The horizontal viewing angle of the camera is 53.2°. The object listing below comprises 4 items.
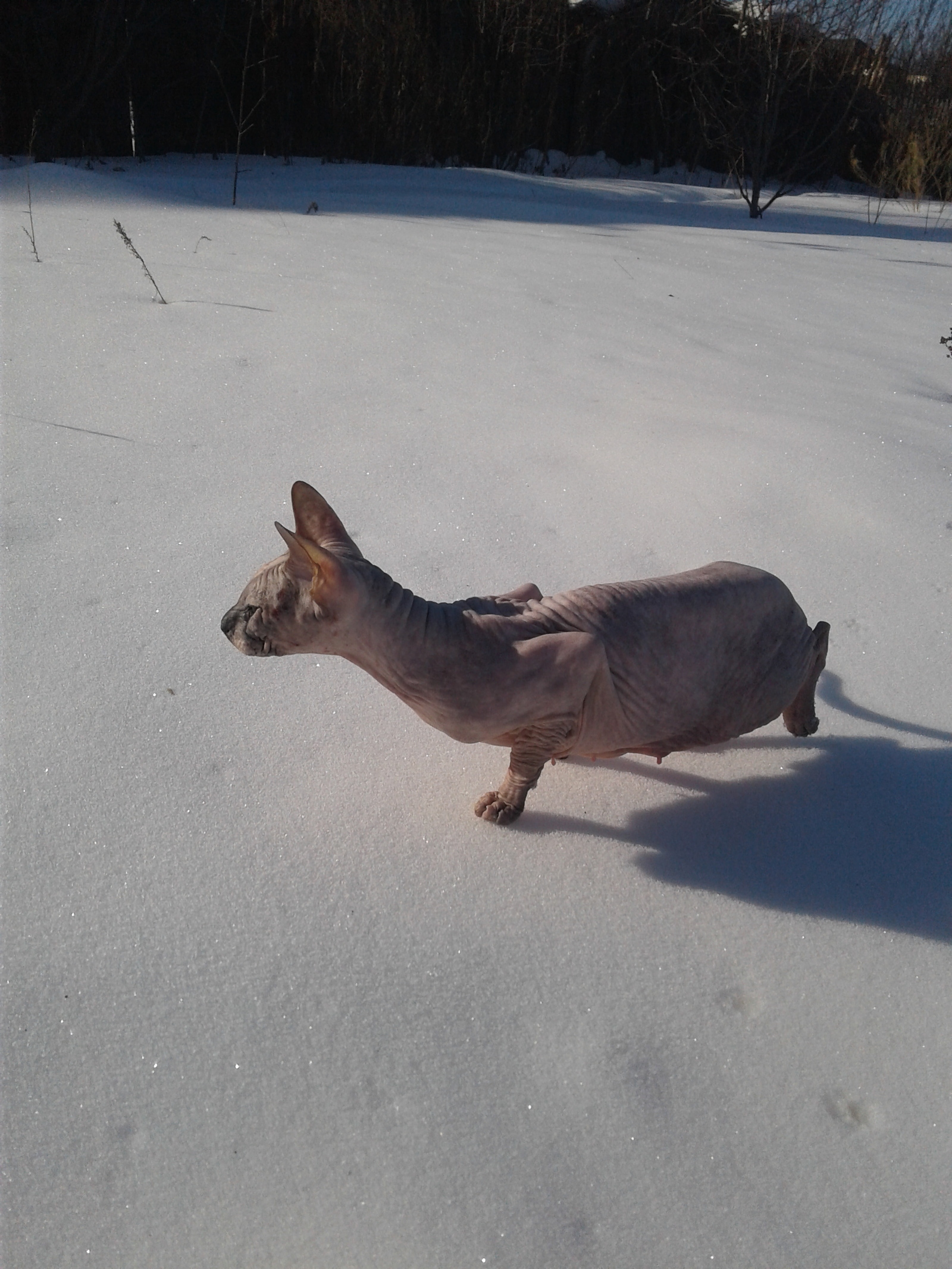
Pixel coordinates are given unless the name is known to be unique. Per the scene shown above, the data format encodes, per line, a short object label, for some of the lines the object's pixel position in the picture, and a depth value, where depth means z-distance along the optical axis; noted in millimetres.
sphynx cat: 1550
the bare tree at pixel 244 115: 5738
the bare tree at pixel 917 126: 9492
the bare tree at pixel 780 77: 8297
